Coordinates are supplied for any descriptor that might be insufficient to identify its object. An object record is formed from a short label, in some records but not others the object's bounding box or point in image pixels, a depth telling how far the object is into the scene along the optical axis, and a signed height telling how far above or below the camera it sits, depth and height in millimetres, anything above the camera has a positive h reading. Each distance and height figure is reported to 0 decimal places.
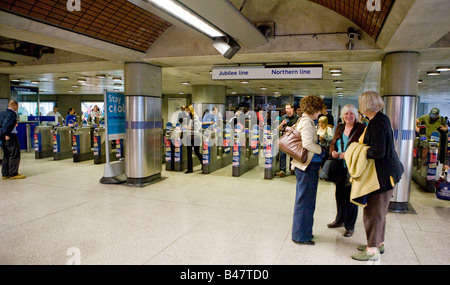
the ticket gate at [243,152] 7438 -917
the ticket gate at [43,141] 9688 -847
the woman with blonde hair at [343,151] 3430 -396
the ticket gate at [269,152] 7184 -819
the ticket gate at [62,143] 9508 -862
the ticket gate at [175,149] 7871 -840
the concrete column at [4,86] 8680 +820
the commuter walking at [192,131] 7512 -355
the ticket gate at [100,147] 8891 -939
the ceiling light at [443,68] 7250 +1227
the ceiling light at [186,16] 3240 +1196
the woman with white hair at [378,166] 2852 -448
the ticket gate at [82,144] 9148 -880
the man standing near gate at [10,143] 6406 -604
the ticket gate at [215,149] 7711 -894
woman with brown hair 3303 -631
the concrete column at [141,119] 6141 -56
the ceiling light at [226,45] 4680 +1110
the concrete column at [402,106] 4797 +204
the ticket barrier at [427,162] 6223 -929
